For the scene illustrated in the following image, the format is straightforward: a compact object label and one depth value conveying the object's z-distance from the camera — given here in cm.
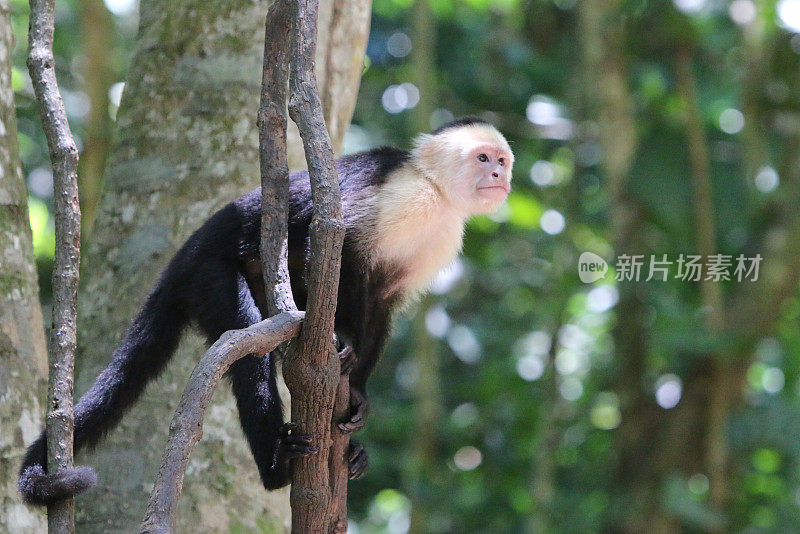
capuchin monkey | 524
